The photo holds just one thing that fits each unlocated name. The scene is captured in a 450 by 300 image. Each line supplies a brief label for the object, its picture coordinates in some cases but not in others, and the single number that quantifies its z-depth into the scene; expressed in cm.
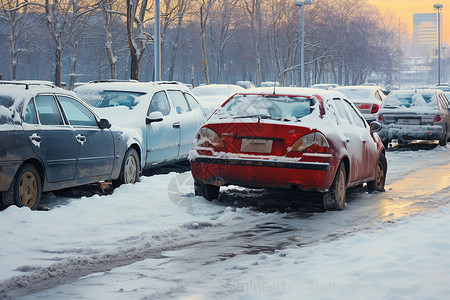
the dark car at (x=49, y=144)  846
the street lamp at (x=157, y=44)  2320
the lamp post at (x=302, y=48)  4535
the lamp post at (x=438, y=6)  7545
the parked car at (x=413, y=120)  1953
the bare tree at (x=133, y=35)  2652
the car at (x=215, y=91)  2888
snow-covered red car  895
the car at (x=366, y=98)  2370
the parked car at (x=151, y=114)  1234
